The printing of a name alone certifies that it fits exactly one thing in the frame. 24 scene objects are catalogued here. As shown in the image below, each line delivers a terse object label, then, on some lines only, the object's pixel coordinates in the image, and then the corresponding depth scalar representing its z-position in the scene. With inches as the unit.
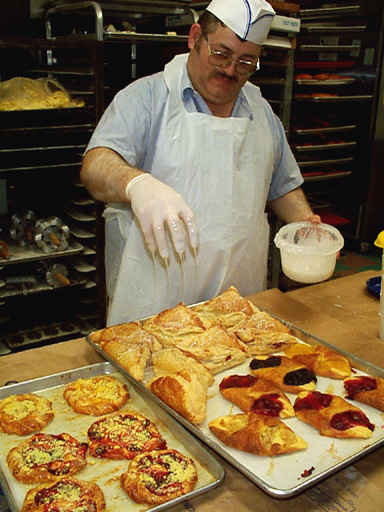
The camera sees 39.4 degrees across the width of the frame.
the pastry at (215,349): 57.8
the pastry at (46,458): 42.8
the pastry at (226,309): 66.9
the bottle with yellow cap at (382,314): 67.8
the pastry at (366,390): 51.5
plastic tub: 69.6
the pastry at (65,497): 39.0
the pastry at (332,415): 47.1
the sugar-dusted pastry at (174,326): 61.9
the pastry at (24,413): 48.1
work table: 41.2
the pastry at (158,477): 40.2
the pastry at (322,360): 56.5
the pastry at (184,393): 48.9
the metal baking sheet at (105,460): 41.1
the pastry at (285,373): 53.9
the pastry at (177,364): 54.3
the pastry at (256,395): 50.1
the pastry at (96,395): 51.0
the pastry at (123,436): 45.4
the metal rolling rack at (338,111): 171.0
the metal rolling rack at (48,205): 109.7
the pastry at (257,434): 44.4
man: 76.9
